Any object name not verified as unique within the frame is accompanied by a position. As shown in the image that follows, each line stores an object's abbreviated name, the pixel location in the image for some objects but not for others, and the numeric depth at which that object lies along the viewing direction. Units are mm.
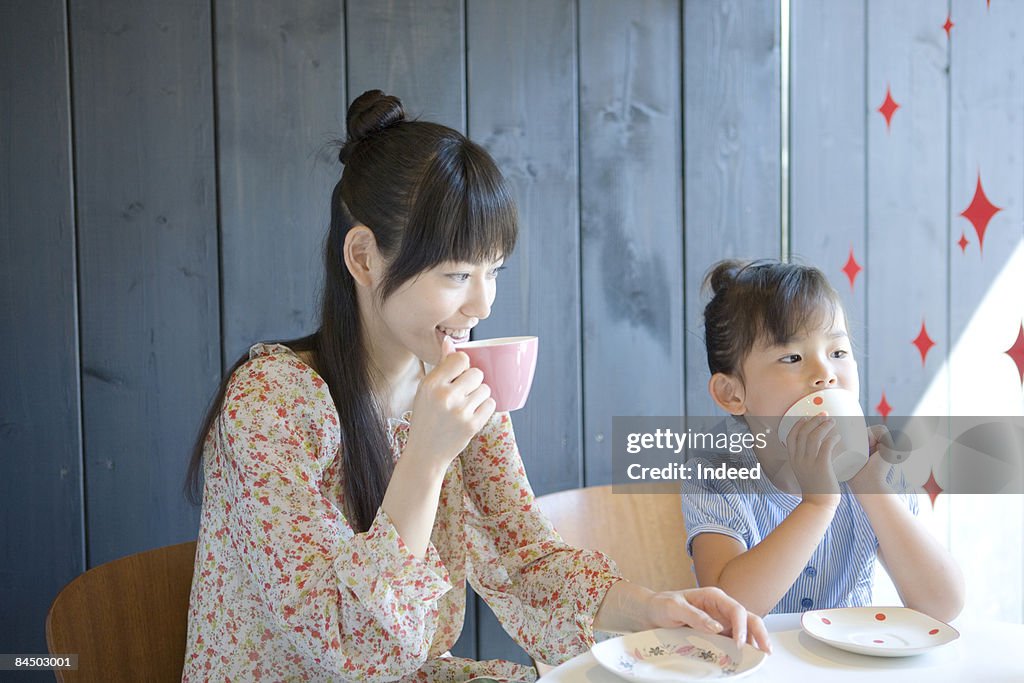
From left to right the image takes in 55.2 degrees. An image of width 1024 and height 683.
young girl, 1308
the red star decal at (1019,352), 2072
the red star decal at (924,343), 2252
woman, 1015
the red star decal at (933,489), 2316
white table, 942
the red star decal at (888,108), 2162
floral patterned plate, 955
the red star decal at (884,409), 2235
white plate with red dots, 985
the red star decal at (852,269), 2158
